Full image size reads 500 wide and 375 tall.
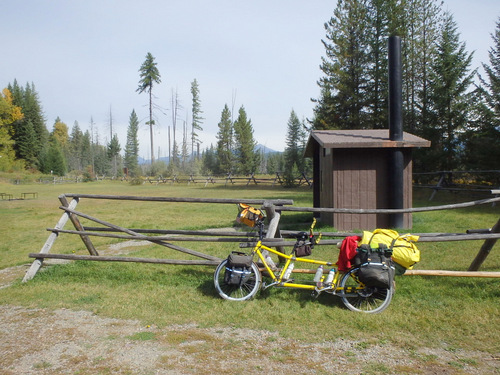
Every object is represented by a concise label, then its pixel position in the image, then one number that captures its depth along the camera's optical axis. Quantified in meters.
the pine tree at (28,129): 71.12
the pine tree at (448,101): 24.03
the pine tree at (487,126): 20.14
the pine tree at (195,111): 70.50
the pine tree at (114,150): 93.16
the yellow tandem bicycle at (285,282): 4.93
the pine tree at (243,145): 64.69
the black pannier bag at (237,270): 5.25
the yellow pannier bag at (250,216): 6.12
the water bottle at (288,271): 5.29
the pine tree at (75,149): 96.64
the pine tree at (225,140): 65.25
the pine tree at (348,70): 30.55
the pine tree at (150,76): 59.03
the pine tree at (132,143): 87.56
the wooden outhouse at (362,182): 11.42
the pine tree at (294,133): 76.75
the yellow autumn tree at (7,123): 64.64
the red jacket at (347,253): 4.94
